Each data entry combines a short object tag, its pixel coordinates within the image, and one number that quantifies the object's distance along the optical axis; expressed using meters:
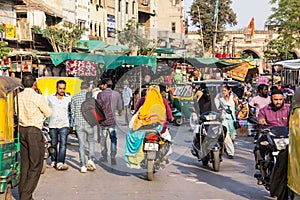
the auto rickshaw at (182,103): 22.19
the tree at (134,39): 33.38
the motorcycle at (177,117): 22.05
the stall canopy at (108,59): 25.88
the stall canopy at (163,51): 33.09
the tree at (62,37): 33.84
